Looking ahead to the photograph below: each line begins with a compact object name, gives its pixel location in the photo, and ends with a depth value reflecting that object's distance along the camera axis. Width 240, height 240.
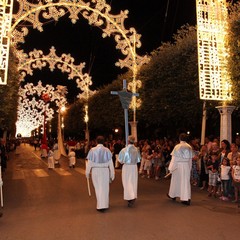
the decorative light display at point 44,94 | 33.34
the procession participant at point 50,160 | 23.92
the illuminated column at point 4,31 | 13.09
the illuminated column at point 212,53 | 15.02
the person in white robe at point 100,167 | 10.25
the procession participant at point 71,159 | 24.50
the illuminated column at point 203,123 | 20.25
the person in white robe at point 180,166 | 11.15
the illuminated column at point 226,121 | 15.90
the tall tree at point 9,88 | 17.25
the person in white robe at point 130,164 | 10.89
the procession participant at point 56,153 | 27.39
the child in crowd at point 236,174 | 10.70
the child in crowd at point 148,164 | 18.30
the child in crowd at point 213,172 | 12.24
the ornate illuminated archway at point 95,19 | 18.59
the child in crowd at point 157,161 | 17.81
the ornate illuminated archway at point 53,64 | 25.28
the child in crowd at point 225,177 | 11.48
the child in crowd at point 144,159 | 18.48
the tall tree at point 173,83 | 20.27
